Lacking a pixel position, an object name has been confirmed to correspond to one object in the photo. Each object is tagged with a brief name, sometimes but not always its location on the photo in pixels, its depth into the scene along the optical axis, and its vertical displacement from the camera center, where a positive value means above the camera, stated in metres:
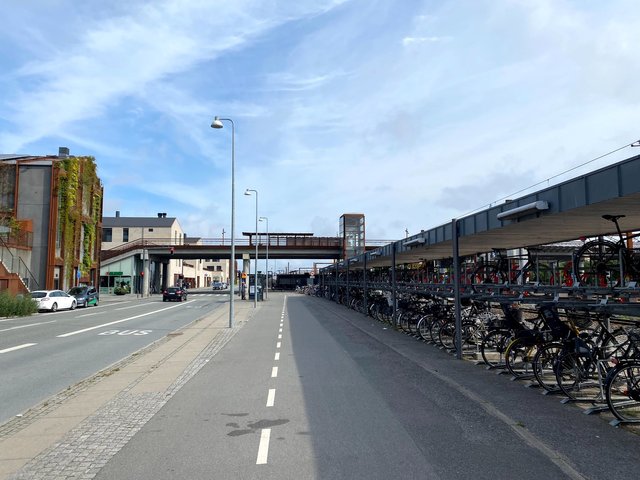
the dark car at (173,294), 46.44 -1.51
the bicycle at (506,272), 12.51 +0.16
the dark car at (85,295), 38.06 -1.37
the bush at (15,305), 27.67 -1.57
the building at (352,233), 58.53 +5.19
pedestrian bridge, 60.47 +3.67
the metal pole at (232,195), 20.65 +3.64
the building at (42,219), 39.94 +4.99
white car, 32.03 -1.48
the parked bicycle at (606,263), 9.13 +0.29
